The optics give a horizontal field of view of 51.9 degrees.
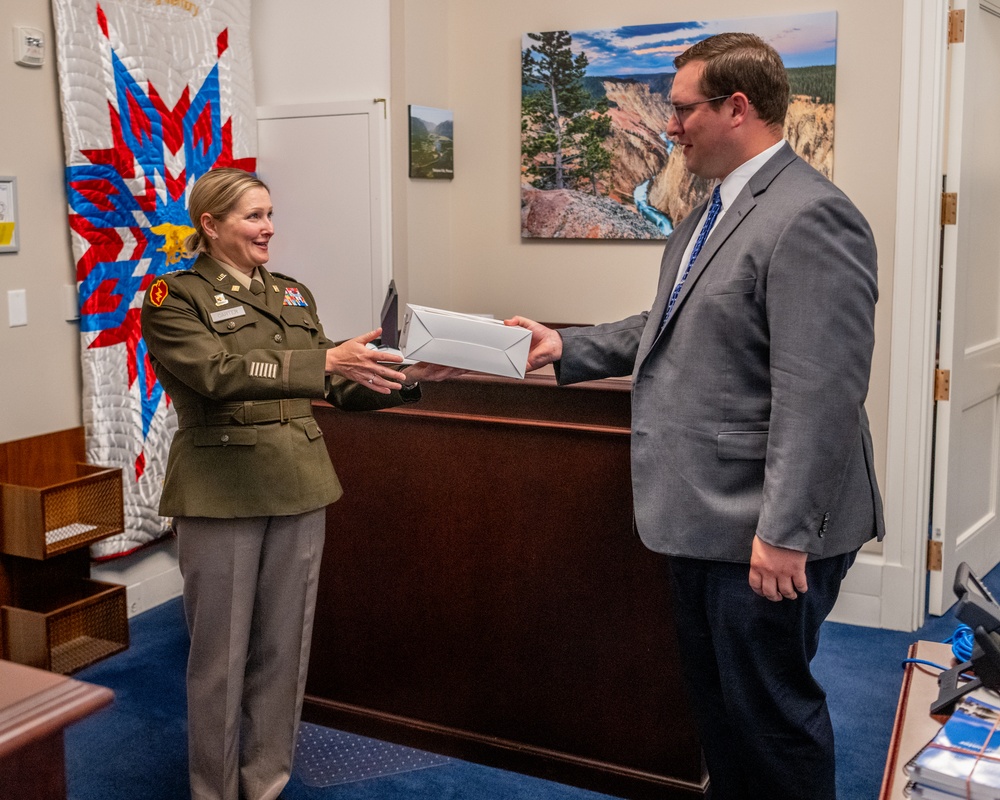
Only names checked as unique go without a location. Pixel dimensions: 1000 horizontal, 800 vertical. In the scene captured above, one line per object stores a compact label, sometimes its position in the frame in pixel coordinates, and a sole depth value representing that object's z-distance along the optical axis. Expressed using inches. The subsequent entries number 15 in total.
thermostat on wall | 122.0
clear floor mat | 102.0
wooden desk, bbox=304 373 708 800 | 96.0
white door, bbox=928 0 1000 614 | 135.6
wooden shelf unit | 121.3
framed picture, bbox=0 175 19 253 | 122.0
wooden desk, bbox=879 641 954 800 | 59.2
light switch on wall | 124.2
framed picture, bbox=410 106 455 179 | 157.8
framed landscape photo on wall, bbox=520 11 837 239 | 152.3
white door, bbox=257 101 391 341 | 154.5
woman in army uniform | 81.3
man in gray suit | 63.4
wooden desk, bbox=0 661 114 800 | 36.8
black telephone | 66.0
